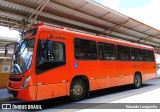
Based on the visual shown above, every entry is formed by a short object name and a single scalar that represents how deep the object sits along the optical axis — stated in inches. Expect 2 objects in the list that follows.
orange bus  254.5
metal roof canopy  387.5
